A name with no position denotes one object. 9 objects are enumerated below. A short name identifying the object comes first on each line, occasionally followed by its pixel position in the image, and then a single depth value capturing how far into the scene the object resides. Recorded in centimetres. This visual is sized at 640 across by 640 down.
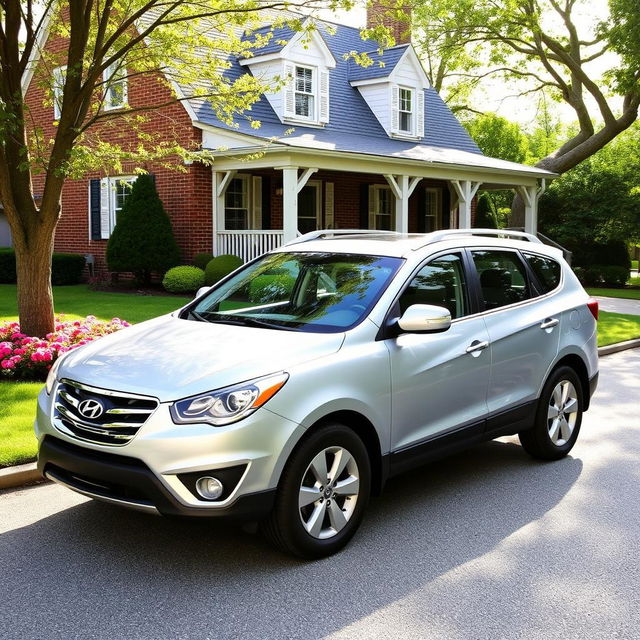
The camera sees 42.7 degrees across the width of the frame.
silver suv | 409
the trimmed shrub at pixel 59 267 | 2192
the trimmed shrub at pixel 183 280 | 1884
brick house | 1964
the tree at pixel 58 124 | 945
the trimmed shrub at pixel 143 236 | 1991
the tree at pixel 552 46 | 2639
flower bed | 872
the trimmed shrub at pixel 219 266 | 1870
